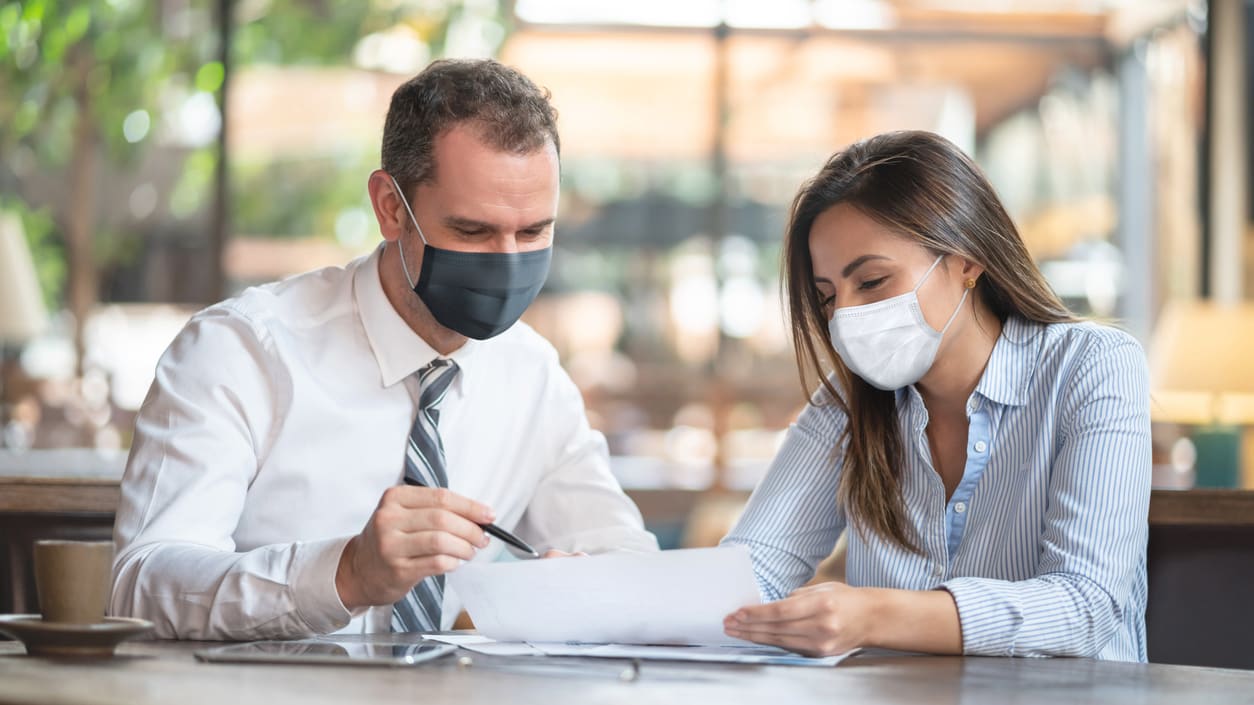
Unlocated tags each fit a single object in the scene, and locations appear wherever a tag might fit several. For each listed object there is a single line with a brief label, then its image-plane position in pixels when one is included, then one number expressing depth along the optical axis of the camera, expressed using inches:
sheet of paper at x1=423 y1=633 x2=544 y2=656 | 96.5
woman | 103.4
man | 107.5
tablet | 92.0
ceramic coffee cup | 91.8
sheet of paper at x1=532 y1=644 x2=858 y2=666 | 95.1
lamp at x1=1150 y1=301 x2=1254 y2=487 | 207.2
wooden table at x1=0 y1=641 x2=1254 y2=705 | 86.3
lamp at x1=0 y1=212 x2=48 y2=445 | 250.3
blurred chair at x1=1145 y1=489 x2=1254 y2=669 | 113.8
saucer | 91.3
